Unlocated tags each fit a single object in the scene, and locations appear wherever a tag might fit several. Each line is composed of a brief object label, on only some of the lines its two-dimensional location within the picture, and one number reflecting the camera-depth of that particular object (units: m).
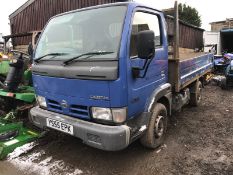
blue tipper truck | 2.23
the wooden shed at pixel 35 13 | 9.94
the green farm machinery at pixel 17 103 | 3.23
